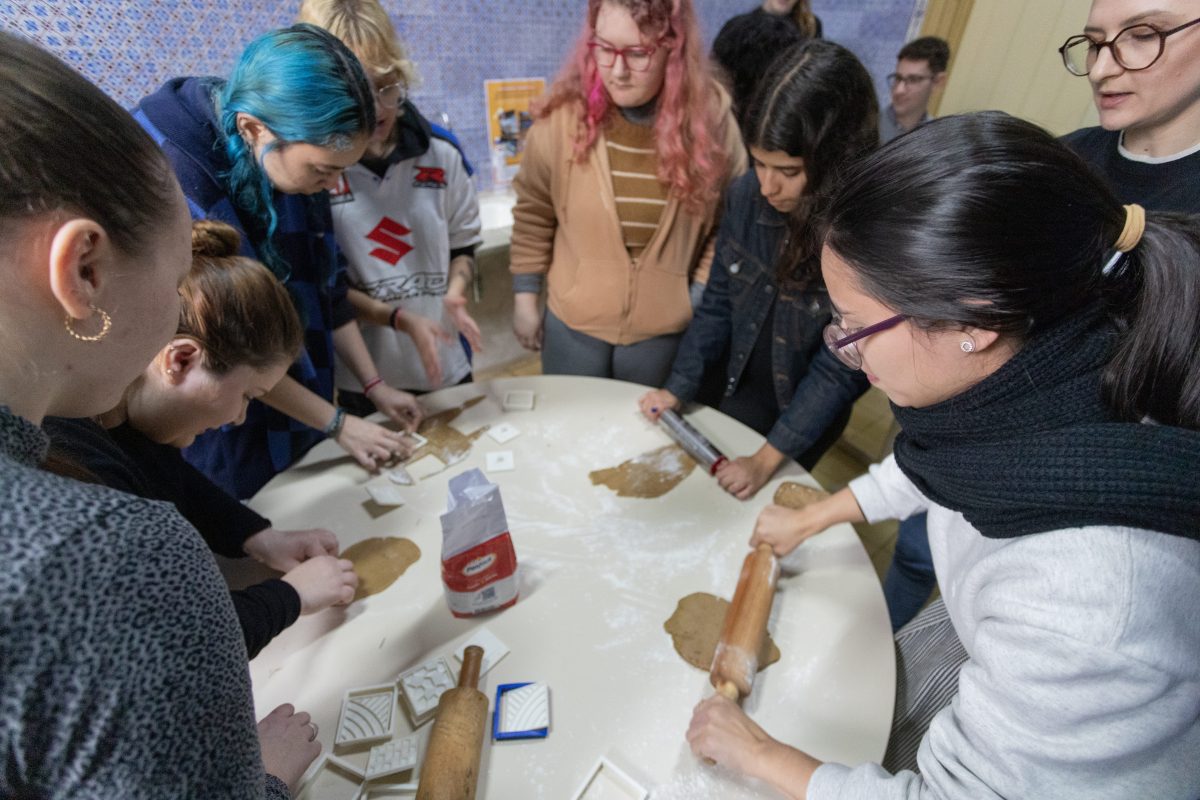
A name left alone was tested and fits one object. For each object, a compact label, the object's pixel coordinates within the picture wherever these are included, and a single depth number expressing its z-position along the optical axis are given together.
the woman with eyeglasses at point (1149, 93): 1.02
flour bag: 0.98
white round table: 0.87
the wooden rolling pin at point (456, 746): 0.78
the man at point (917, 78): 2.72
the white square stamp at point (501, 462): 1.40
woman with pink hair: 1.61
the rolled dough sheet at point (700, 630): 0.99
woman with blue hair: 1.13
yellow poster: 2.85
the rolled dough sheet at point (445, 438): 1.45
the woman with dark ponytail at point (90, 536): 0.37
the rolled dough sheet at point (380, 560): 1.12
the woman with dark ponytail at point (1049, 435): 0.60
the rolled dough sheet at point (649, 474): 1.35
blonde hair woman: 1.47
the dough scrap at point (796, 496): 1.29
